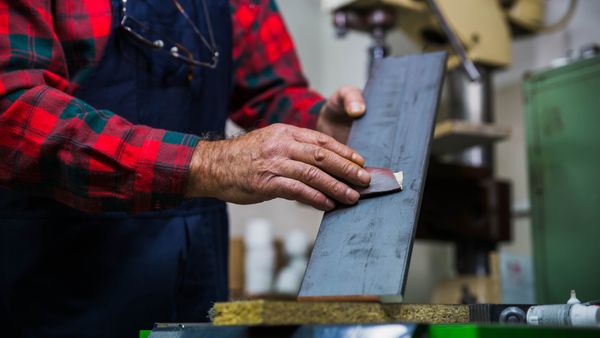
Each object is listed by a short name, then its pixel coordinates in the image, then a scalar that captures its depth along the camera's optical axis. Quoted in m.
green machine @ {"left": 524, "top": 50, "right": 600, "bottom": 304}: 1.30
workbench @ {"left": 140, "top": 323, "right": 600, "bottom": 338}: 0.52
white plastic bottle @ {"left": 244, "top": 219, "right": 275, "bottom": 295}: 2.27
